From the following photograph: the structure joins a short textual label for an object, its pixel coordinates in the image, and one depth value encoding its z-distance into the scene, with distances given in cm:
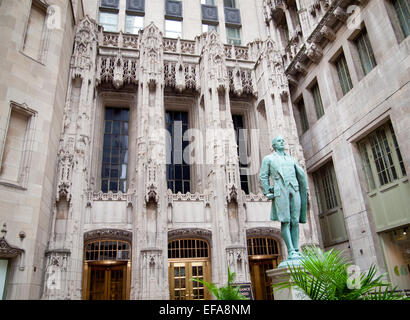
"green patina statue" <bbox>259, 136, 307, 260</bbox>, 697
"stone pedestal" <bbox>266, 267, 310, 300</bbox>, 578
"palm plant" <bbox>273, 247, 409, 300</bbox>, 317
